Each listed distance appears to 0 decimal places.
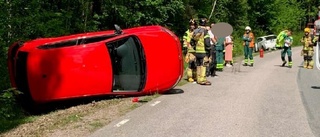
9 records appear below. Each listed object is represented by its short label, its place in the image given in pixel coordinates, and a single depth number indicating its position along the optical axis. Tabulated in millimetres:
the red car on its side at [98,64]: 8391
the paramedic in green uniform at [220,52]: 14977
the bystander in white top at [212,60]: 13519
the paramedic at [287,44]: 18252
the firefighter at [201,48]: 11383
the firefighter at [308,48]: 17719
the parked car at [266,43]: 37531
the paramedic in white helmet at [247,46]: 18109
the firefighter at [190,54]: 11984
